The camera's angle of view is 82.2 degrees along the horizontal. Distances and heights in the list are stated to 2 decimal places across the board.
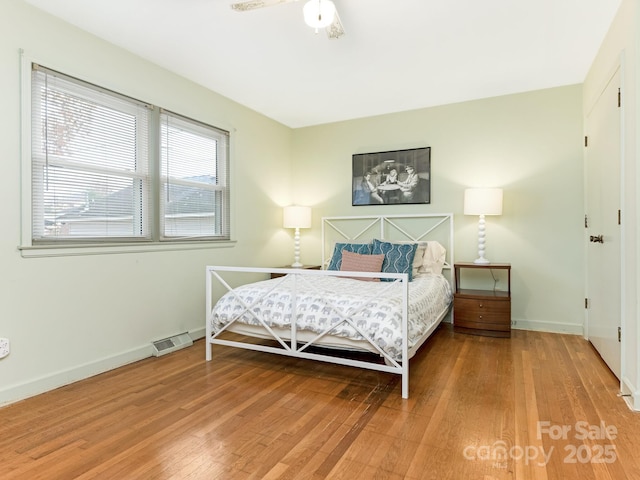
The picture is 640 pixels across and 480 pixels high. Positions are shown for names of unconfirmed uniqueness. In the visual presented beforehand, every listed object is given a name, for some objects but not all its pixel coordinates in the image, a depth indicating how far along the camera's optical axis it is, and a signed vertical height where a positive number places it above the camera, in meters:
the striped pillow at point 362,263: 3.60 -0.24
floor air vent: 3.09 -0.92
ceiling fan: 2.01 +1.27
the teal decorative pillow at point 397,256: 3.64 -0.17
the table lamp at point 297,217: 4.68 +0.28
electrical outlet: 2.19 -0.64
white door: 2.47 +0.11
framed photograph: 4.28 +0.75
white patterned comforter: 2.35 -0.50
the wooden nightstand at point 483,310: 3.50 -0.70
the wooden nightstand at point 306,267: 4.45 -0.36
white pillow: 3.97 -0.21
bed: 2.36 -0.48
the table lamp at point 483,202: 3.66 +0.37
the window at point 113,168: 2.44 +0.57
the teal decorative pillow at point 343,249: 3.92 -0.12
